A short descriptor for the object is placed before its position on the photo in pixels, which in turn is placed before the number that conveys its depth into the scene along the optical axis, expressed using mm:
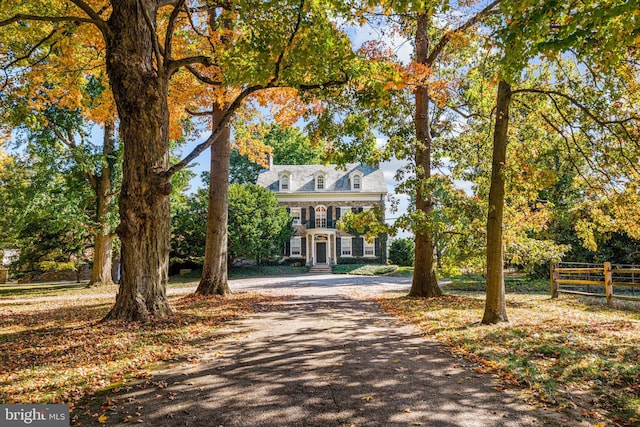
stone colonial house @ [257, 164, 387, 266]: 33156
